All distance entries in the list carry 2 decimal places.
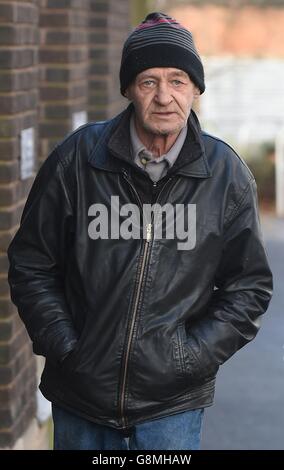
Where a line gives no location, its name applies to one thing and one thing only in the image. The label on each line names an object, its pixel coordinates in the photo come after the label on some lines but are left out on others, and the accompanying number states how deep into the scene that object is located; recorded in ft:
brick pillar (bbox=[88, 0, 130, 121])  40.70
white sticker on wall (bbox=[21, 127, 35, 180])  26.48
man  17.49
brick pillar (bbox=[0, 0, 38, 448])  25.28
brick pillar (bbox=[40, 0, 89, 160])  32.29
